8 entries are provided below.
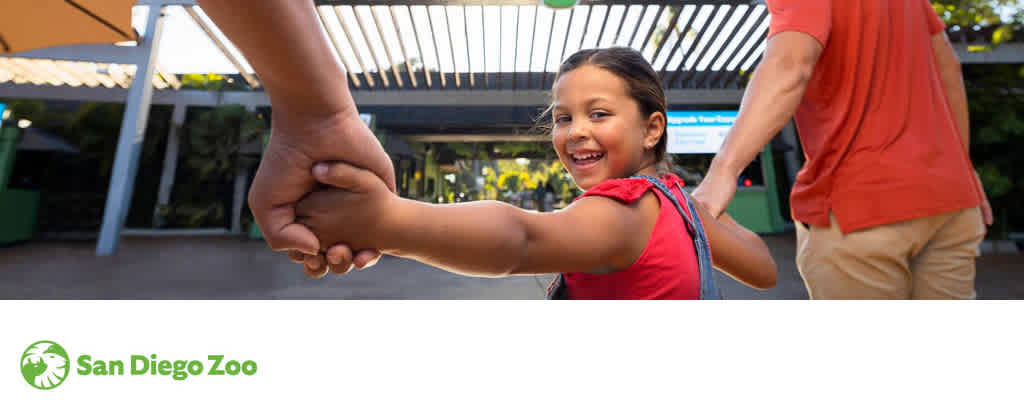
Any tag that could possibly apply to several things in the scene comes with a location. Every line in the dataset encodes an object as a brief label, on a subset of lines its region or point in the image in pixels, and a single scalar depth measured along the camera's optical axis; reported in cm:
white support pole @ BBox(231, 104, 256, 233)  1270
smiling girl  59
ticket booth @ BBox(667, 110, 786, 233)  975
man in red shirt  125
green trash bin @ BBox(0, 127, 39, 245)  943
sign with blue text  969
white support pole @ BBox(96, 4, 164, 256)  763
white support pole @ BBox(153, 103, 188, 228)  1275
